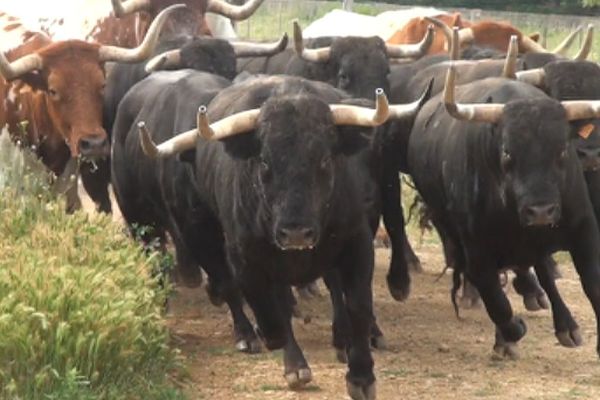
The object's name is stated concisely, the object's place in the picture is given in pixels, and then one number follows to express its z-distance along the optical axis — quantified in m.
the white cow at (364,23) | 18.11
